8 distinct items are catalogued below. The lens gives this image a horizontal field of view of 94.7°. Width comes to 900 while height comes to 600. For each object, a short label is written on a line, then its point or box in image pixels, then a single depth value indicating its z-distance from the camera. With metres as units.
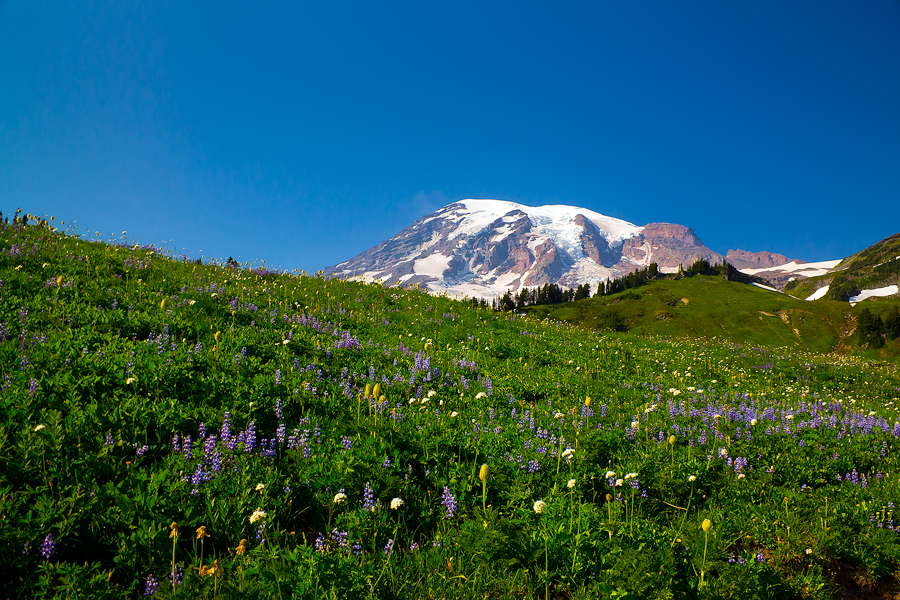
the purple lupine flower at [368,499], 3.74
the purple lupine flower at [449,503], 4.00
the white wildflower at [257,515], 3.11
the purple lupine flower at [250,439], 4.26
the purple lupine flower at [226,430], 4.26
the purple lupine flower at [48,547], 2.84
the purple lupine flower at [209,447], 4.00
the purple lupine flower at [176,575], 2.71
